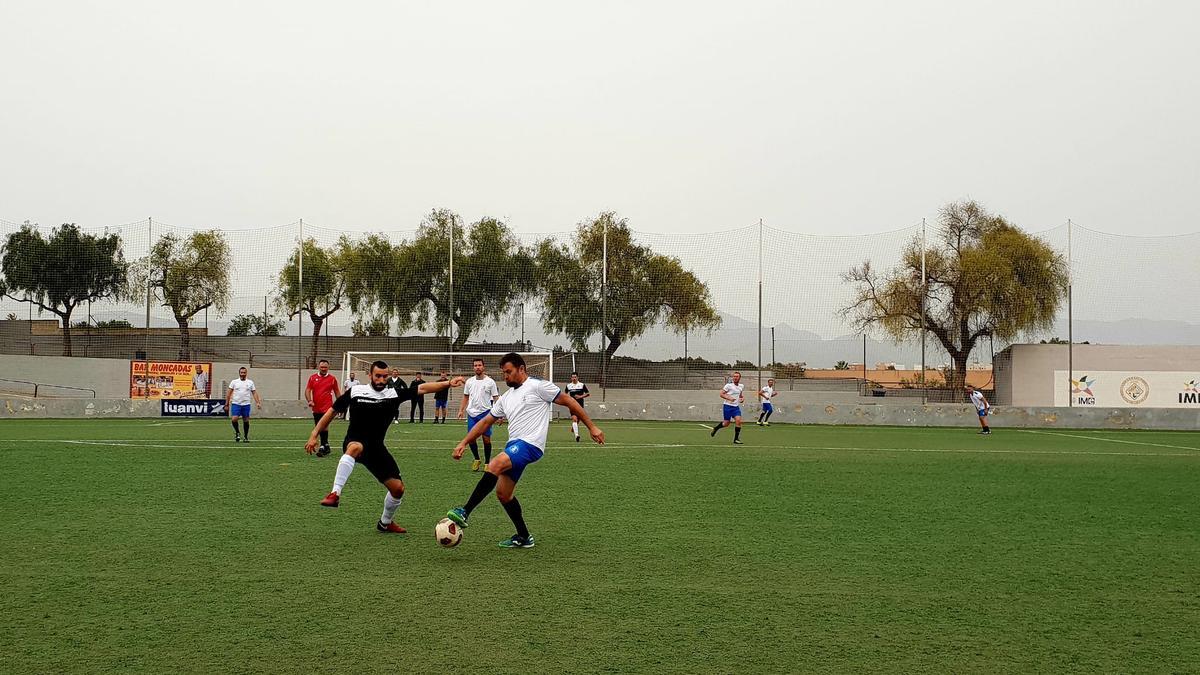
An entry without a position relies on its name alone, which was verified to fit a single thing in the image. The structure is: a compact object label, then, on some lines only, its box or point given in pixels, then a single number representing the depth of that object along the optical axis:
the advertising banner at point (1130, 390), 39.00
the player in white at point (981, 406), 30.27
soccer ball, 8.15
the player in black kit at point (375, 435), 9.74
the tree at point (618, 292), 38.56
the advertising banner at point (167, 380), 38.38
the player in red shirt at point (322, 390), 20.84
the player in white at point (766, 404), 34.44
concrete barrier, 35.09
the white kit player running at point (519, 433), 8.73
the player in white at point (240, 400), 22.80
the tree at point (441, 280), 39.81
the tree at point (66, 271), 38.62
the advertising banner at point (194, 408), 37.19
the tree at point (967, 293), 39.62
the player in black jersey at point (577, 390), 28.12
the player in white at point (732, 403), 25.86
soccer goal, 38.81
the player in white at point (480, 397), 18.56
